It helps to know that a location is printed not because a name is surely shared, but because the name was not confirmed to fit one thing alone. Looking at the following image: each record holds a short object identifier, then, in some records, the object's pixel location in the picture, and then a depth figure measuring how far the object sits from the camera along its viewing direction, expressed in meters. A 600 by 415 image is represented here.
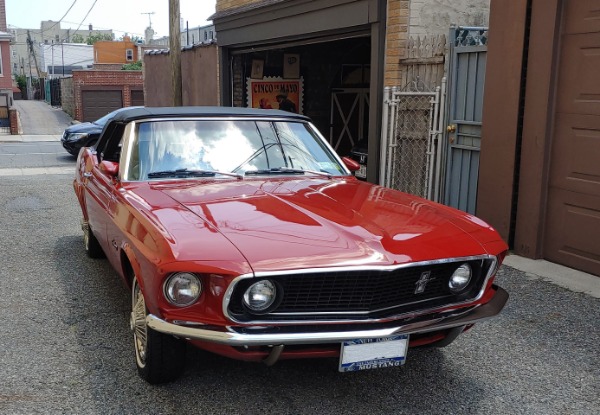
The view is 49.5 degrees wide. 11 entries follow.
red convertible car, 3.06
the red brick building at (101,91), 32.00
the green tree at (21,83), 61.56
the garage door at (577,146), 5.82
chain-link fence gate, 7.87
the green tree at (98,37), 110.69
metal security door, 7.30
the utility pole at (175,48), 14.98
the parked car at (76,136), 16.23
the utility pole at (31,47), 67.81
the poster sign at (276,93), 13.68
